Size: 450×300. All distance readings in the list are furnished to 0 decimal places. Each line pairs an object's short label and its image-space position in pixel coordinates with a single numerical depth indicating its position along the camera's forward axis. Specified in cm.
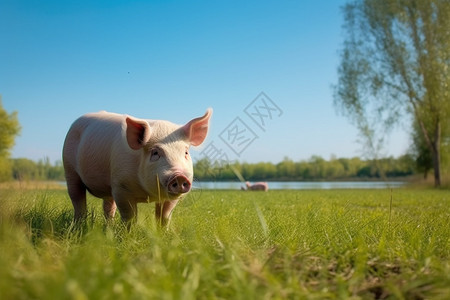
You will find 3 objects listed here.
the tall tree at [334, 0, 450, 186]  2381
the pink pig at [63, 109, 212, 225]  393
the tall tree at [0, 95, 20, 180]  3148
